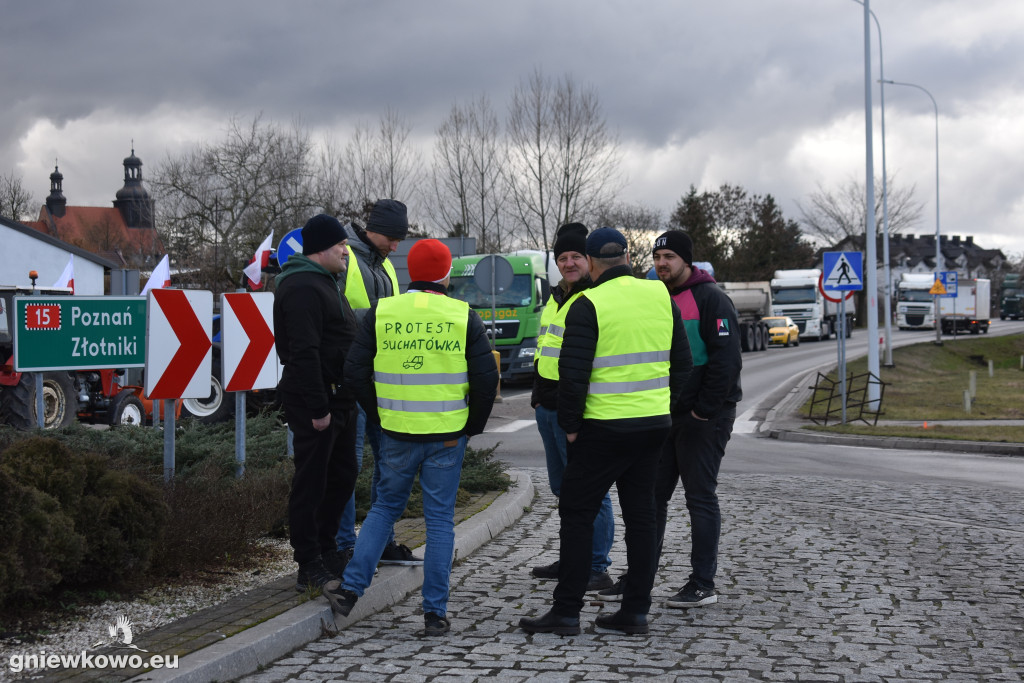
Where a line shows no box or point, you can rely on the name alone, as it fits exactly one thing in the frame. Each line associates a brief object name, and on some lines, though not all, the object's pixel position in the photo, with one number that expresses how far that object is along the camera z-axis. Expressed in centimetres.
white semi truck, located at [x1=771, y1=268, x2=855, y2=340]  5740
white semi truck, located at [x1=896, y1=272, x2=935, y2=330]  6756
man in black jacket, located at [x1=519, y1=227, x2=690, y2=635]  511
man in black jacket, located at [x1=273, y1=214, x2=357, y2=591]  528
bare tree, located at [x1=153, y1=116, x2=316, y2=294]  4412
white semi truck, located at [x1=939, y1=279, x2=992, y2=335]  6588
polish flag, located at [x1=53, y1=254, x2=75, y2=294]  1417
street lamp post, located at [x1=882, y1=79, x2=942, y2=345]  4697
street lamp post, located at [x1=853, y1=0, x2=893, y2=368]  3045
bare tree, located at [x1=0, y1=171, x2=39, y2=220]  5659
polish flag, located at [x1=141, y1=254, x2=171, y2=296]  1474
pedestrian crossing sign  1869
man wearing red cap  514
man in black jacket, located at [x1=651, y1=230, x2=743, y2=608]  570
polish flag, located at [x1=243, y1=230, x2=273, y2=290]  1459
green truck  2495
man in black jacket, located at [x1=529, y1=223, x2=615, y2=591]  588
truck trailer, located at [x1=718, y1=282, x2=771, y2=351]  4788
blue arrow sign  1116
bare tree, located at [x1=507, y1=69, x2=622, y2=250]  4444
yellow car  5356
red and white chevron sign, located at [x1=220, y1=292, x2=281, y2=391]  758
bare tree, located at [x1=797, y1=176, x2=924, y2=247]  7356
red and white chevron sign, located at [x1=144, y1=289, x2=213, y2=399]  668
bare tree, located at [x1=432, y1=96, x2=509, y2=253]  4491
